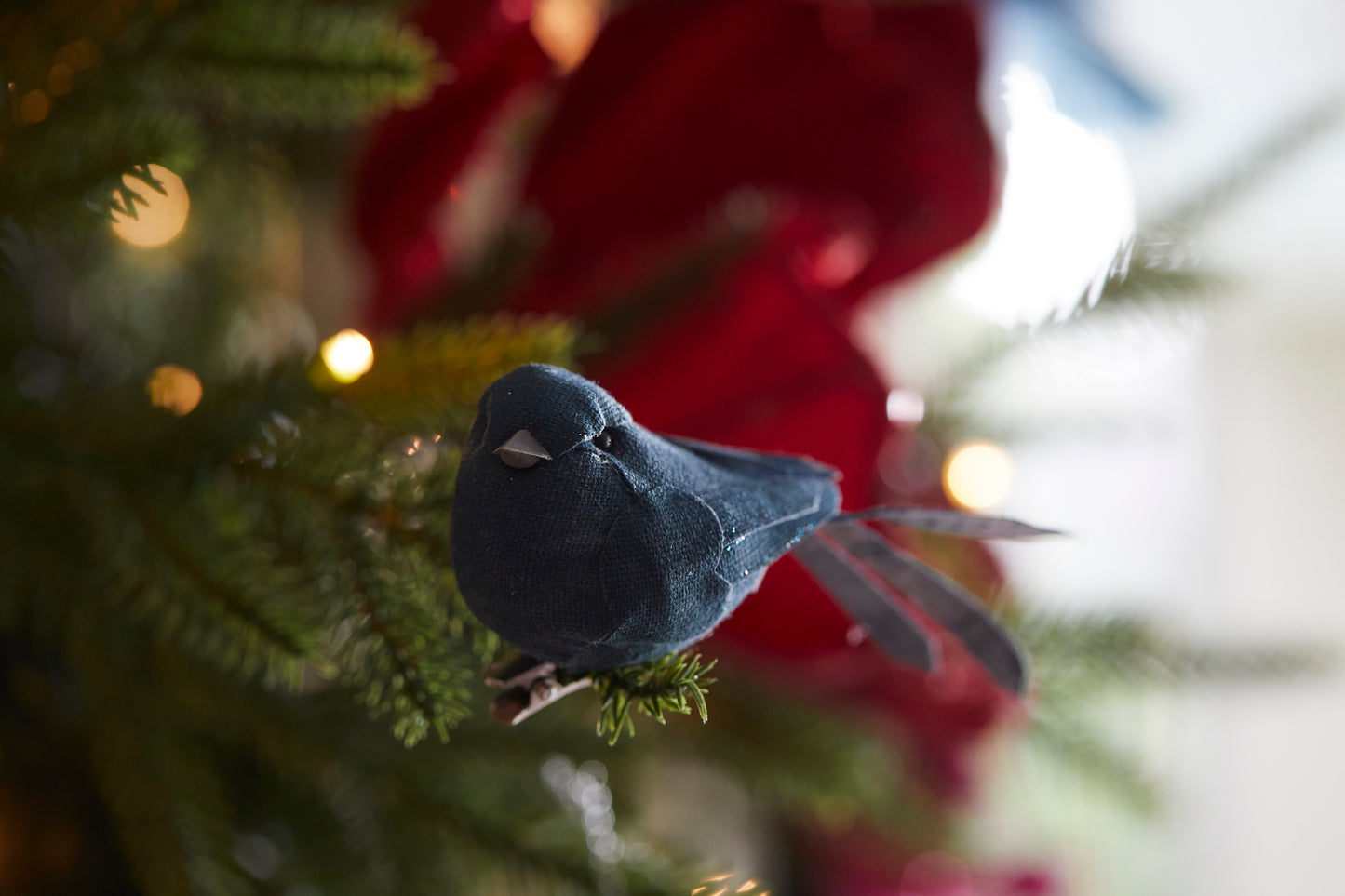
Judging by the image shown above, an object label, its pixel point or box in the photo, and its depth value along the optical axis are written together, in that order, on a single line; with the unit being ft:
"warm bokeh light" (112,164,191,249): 1.73
